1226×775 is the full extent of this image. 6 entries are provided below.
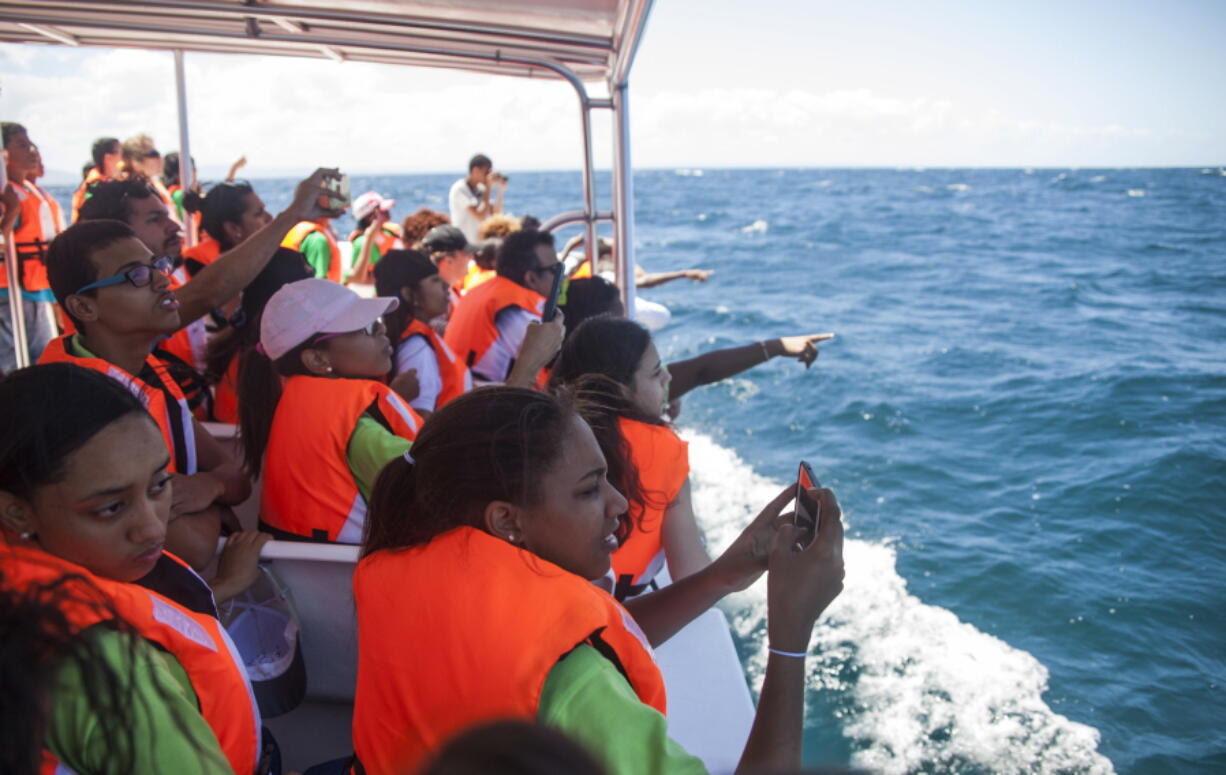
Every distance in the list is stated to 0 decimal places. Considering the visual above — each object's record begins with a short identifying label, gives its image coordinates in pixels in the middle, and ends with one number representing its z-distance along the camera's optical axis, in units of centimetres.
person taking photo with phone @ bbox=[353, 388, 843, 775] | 120
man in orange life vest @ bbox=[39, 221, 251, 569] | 232
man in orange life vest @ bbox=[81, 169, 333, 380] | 280
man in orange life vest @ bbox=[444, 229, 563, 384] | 445
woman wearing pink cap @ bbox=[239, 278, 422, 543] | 237
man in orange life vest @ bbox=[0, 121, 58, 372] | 478
